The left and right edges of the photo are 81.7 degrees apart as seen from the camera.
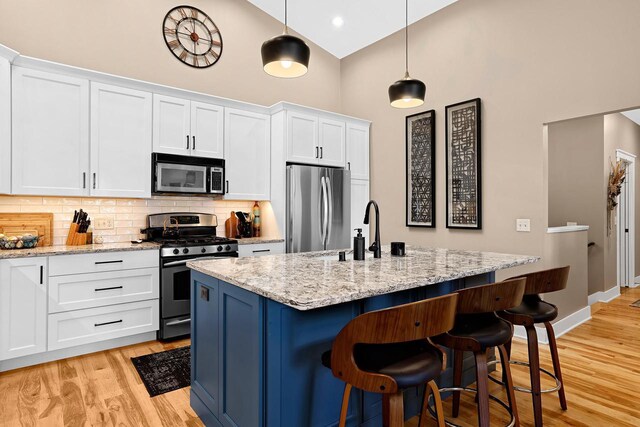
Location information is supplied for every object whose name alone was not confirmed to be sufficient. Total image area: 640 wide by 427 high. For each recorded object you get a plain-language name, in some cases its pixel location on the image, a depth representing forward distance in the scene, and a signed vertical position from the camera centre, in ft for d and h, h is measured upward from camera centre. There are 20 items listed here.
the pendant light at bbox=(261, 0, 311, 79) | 6.70 +3.00
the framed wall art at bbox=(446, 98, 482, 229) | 12.75 +1.81
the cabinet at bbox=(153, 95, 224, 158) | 12.30 +3.07
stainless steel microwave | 12.21 +1.40
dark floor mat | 8.52 -3.91
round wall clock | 13.70 +6.85
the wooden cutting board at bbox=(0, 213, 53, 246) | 10.55 -0.28
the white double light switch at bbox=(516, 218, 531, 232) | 11.49 -0.27
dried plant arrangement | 16.81 +1.31
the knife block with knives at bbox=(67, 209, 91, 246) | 11.27 -0.43
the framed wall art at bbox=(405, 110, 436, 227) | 14.21 +1.85
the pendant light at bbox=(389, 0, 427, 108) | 8.77 +2.96
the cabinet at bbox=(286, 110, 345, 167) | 14.49 +3.14
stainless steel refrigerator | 14.16 +0.30
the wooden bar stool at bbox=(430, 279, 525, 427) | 5.58 -1.83
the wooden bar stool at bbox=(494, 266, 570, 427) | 6.67 -1.87
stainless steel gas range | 11.41 -1.36
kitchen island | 5.21 -1.75
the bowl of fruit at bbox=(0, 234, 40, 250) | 9.88 -0.72
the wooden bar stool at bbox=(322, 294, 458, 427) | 4.33 -1.83
